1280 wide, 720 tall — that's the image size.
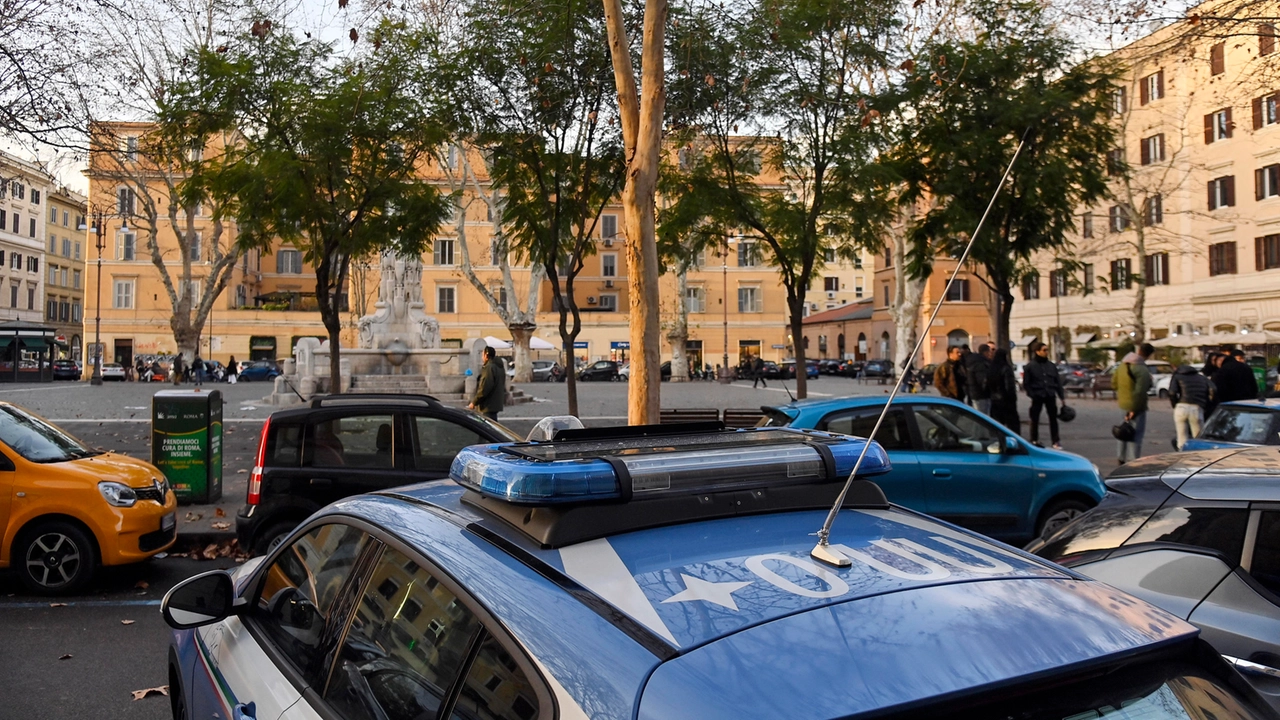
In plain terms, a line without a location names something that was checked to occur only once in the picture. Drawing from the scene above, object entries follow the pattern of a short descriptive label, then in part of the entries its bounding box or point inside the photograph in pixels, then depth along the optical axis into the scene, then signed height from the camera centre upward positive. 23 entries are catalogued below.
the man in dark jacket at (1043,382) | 16.19 -0.21
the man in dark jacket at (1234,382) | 14.53 -0.21
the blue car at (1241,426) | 9.64 -0.59
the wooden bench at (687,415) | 13.93 -0.61
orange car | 7.60 -1.12
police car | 1.58 -0.45
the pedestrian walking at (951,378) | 15.81 -0.13
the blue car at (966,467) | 8.79 -0.89
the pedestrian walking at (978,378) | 15.66 -0.13
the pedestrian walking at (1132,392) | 14.12 -0.33
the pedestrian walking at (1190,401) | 14.00 -0.47
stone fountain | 31.48 +0.63
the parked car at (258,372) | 57.84 +0.20
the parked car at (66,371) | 58.78 +0.36
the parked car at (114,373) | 56.00 +0.20
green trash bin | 11.12 -0.74
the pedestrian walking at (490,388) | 14.68 -0.22
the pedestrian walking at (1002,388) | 15.61 -0.29
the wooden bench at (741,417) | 13.22 -0.63
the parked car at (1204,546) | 3.53 -0.75
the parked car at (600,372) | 58.62 +0.05
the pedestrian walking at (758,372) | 45.36 -0.02
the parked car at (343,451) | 8.10 -0.65
